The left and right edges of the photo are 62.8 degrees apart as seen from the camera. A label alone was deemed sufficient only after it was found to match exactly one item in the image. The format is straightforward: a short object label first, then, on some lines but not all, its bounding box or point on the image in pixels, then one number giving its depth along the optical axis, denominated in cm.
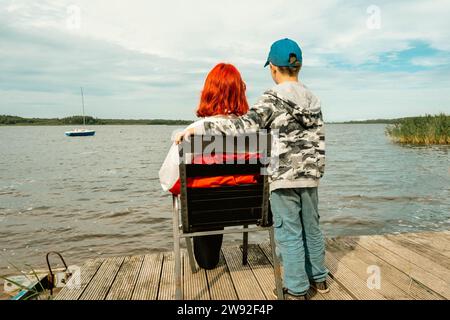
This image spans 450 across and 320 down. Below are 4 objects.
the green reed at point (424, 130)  2872
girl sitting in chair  270
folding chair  260
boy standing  264
